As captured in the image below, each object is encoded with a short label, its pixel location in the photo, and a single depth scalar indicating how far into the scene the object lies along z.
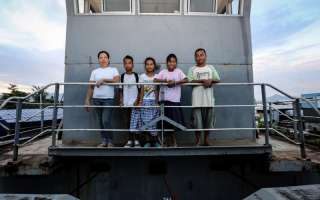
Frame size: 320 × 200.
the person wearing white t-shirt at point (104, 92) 5.04
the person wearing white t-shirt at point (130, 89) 5.11
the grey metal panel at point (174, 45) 6.01
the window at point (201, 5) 6.15
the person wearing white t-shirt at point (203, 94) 4.97
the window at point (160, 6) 6.11
